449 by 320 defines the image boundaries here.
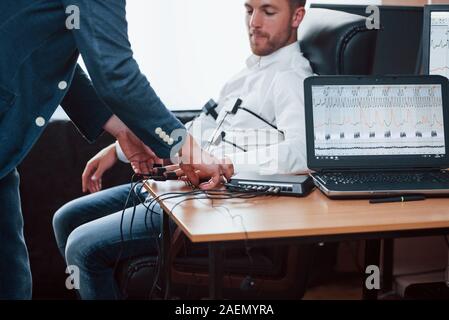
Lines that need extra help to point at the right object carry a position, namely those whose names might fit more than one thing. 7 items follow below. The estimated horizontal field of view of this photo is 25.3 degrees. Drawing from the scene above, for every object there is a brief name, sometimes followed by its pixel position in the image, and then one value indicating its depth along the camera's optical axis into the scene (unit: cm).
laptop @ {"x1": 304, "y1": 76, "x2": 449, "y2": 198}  252
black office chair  250
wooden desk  216
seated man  257
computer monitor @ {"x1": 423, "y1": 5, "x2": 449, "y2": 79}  277
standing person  221
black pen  235
